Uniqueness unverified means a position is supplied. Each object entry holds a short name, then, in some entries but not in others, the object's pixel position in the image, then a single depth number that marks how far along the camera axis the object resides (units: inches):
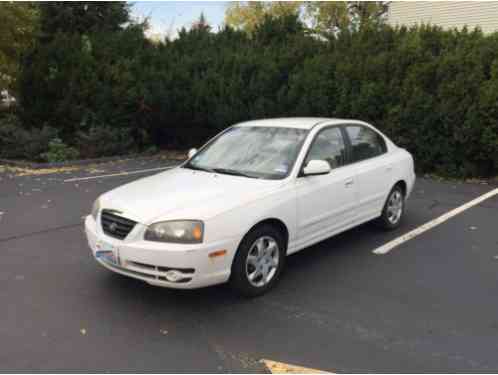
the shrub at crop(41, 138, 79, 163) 505.0
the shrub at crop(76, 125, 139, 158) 535.8
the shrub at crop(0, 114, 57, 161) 511.2
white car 161.0
